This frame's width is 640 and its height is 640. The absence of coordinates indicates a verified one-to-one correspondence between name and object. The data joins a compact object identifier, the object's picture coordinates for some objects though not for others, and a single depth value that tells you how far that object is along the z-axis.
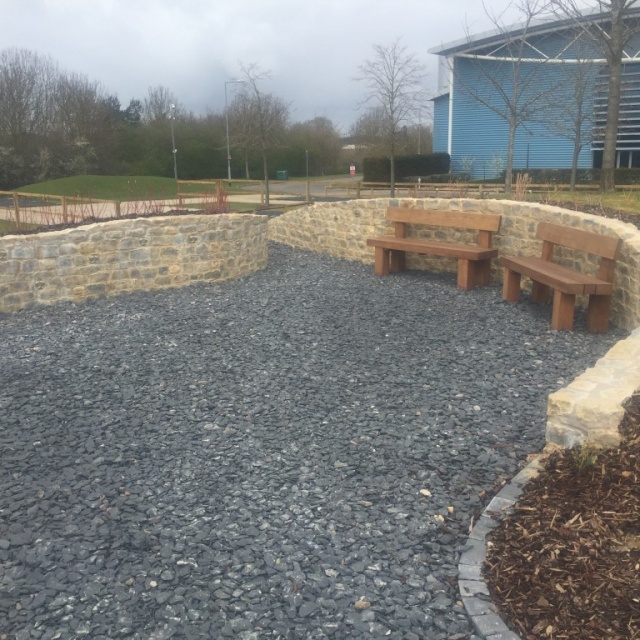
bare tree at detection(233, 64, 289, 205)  27.56
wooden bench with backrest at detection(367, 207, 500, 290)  8.41
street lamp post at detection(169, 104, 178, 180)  38.94
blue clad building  25.12
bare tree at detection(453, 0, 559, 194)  27.31
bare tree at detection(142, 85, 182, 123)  47.25
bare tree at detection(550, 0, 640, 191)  13.61
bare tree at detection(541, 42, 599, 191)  22.34
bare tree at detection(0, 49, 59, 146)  36.00
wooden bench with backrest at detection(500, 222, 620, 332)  6.21
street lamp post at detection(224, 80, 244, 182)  38.34
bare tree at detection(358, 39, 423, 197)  25.27
